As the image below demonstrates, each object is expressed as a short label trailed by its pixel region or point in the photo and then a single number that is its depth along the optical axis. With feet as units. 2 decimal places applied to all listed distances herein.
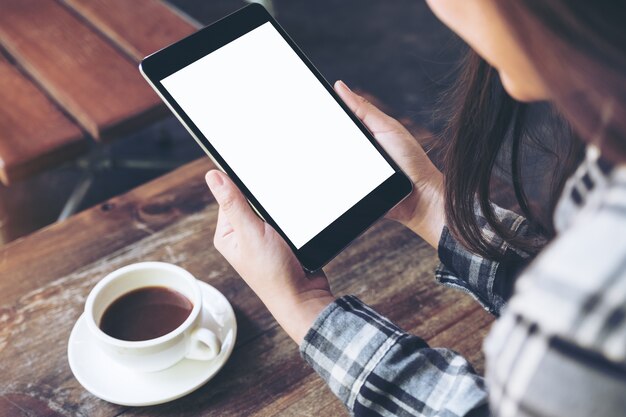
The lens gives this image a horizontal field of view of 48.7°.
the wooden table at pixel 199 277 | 2.29
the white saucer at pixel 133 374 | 2.23
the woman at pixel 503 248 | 1.29
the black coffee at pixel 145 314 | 2.30
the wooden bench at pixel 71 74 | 4.11
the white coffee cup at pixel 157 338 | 2.16
